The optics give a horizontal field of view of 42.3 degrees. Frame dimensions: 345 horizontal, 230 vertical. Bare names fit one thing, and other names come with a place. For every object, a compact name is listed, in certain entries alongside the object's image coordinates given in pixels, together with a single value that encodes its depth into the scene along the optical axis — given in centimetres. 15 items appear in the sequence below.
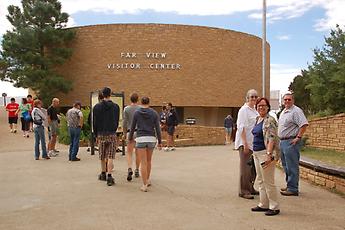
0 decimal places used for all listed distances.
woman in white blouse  730
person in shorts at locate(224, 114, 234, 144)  2304
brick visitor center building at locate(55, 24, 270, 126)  3259
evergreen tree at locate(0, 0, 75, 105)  2941
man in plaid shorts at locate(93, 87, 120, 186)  862
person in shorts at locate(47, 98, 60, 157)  1303
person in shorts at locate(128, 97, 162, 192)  786
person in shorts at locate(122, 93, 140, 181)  892
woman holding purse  617
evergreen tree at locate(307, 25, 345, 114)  2378
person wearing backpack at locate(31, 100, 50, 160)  1228
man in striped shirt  763
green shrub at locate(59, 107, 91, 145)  1781
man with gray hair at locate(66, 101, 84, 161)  1218
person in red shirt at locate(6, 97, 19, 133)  2105
